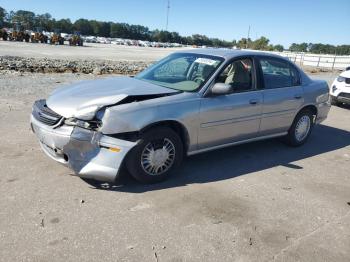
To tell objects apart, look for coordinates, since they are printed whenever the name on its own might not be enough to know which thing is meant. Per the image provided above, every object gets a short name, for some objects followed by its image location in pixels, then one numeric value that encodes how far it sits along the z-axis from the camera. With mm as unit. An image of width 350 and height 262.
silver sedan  4070
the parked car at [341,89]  10608
